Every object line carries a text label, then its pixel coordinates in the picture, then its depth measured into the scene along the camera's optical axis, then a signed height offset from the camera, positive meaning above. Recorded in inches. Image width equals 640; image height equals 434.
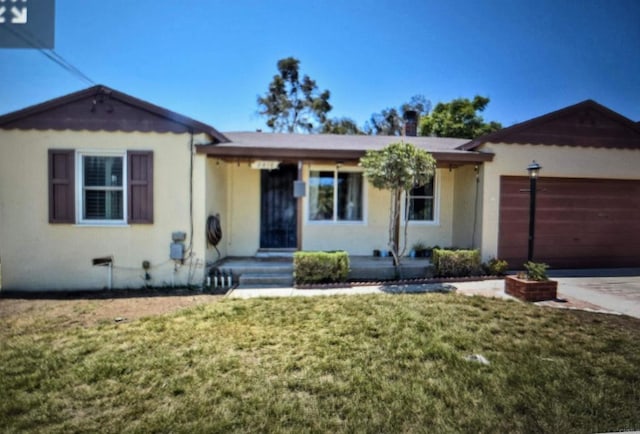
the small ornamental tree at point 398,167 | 262.2 +33.7
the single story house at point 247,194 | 262.1 +11.3
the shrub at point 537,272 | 225.0 -43.1
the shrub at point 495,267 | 288.1 -51.5
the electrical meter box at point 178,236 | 269.9 -27.3
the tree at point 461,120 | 776.3 +215.7
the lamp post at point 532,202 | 244.7 +6.6
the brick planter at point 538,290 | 221.1 -54.2
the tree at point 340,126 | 1033.5 +260.8
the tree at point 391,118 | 1101.1 +314.6
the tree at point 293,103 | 1013.2 +320.1
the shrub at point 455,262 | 280.8 -46.2
